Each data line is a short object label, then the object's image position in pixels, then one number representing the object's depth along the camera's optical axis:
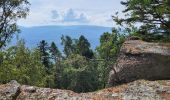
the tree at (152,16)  17.77
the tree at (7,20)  27.39
